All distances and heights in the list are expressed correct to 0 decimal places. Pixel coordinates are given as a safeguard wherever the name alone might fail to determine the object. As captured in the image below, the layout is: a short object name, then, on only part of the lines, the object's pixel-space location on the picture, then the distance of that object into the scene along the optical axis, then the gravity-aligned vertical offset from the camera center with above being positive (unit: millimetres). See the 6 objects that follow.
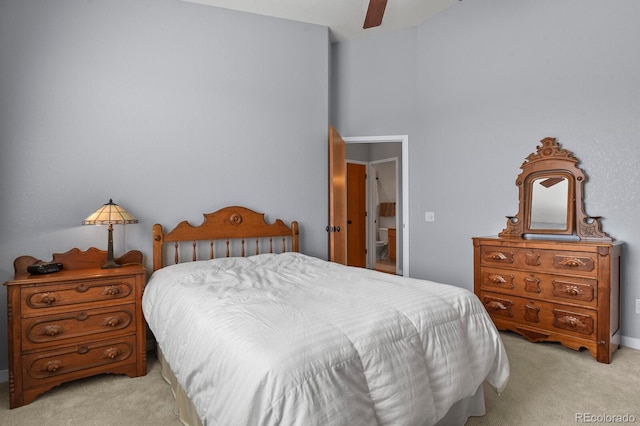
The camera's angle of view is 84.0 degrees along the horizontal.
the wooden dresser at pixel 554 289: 2627 -673
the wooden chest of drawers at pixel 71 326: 2166 -771
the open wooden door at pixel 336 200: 3730 +76
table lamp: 2568 -76
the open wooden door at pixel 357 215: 6539 -147
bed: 1159 -560
